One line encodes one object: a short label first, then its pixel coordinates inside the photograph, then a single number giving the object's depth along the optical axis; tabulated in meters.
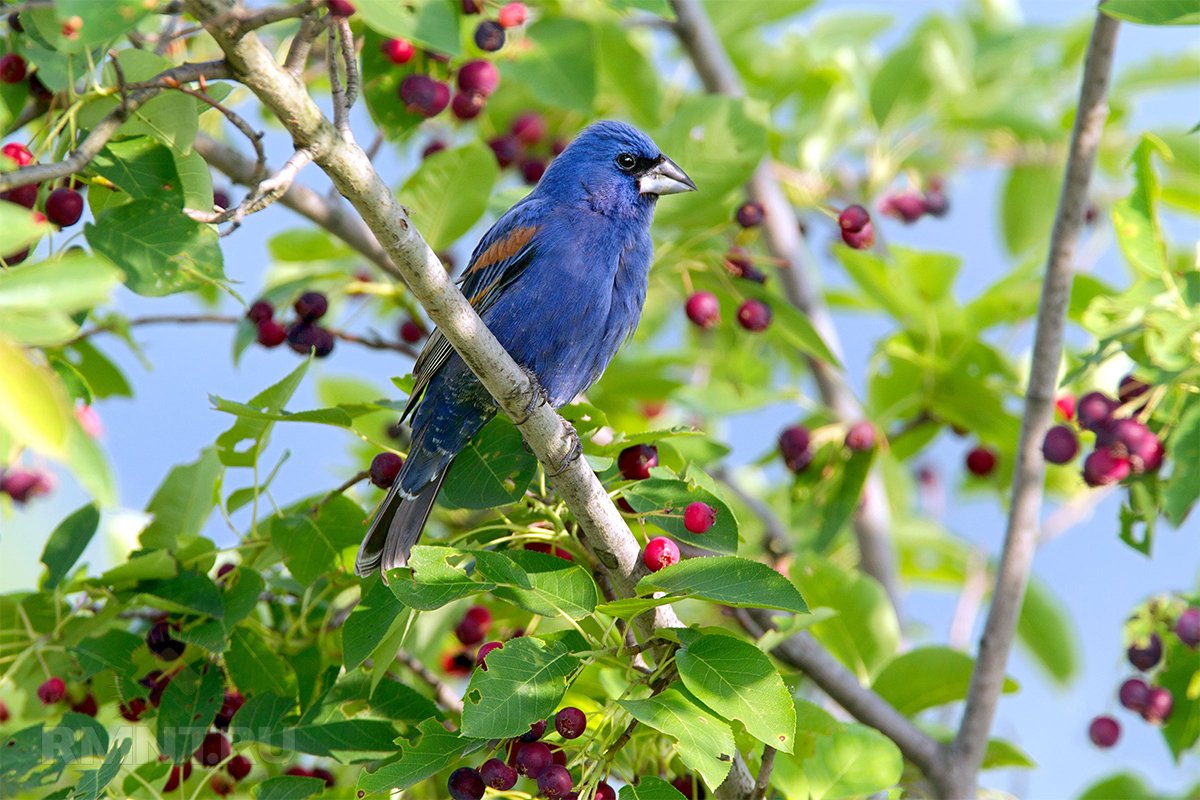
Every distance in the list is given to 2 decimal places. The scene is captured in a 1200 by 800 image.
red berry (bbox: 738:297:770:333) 8.41
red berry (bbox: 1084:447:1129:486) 7.04
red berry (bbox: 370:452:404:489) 6.76
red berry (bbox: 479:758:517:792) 5.22
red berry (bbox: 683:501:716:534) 5.69
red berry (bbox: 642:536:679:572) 5.65
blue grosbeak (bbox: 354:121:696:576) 7.42
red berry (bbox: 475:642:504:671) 5.58
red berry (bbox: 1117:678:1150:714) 7.55
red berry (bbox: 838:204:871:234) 8.04
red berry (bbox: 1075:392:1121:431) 7.10
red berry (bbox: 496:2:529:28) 7.45
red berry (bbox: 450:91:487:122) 8.30
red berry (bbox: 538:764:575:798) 5.08
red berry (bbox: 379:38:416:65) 7.51
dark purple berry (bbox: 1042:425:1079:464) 7.61
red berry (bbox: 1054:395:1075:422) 8.77
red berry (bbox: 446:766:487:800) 5.27
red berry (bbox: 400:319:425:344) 9.46
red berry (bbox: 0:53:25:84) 6.70
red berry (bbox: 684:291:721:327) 8.49
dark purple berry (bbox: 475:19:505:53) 7.39
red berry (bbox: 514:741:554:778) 5.20
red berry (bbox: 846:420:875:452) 8.98
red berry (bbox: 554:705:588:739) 5.32
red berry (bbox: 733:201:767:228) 8.13
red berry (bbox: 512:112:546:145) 10.26
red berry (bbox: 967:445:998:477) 10.45
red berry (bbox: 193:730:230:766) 6.29
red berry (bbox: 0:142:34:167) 5.57
